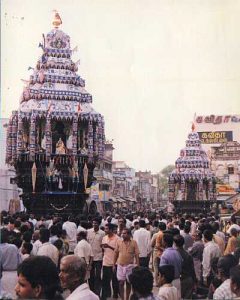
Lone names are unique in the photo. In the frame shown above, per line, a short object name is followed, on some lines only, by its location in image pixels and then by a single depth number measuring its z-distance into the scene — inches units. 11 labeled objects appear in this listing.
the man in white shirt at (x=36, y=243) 299.0
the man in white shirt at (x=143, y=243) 382.9
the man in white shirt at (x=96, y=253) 361.7
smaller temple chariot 1435.8
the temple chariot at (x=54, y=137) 789.2
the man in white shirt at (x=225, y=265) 201.8
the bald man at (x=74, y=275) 153.4
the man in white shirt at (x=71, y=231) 399.9
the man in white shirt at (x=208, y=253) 295.3
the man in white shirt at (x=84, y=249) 326.0
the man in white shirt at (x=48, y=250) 282.8
